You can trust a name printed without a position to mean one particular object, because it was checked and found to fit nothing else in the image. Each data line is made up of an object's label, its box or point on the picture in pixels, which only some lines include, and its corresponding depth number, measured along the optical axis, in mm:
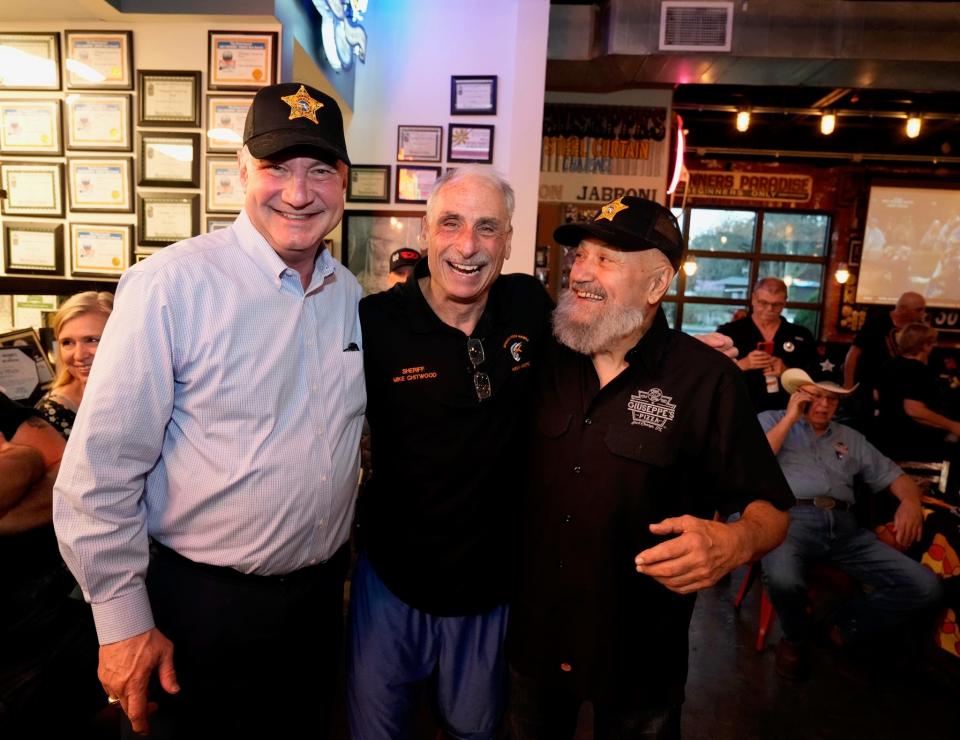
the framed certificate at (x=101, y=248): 3314
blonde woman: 2342
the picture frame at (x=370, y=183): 4672
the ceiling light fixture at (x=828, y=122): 7340
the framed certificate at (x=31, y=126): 3215
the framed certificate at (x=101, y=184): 3264
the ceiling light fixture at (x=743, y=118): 7145
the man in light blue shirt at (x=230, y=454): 1248
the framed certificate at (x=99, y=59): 3158
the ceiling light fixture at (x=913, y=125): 7356
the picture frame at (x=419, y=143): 4543
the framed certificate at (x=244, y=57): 3125
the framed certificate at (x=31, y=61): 3174
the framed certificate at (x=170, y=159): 3229
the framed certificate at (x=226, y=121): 3170
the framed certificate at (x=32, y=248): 3330
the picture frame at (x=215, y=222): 3295
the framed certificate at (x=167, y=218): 3281
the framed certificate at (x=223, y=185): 3242
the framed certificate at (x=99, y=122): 3215
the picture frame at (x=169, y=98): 3168
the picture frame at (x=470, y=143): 4418
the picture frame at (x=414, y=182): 4590
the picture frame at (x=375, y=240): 4688
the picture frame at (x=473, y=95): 4395
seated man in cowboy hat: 3059
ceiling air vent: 4906
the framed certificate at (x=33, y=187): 3275
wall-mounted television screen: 10555
